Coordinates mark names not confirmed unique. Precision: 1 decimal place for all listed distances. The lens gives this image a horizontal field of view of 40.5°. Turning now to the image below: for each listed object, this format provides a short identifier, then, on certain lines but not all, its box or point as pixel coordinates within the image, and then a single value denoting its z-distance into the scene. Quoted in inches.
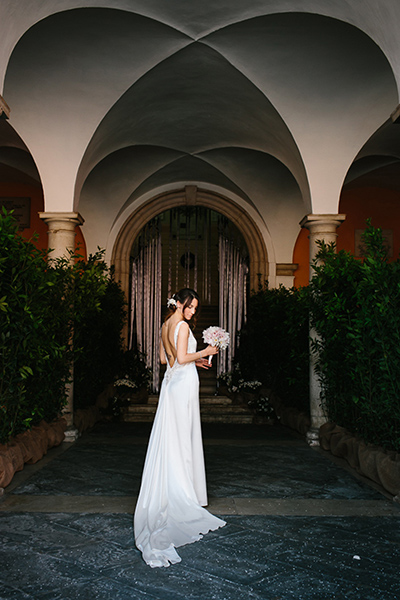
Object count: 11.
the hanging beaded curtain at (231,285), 461.1
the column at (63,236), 269.0
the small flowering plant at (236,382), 389.7
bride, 132.4
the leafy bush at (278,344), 286.0
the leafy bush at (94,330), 265.9
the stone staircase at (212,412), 370.0
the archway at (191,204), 429.4
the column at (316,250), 266.7
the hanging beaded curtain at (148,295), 449.7
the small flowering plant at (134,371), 404.2
